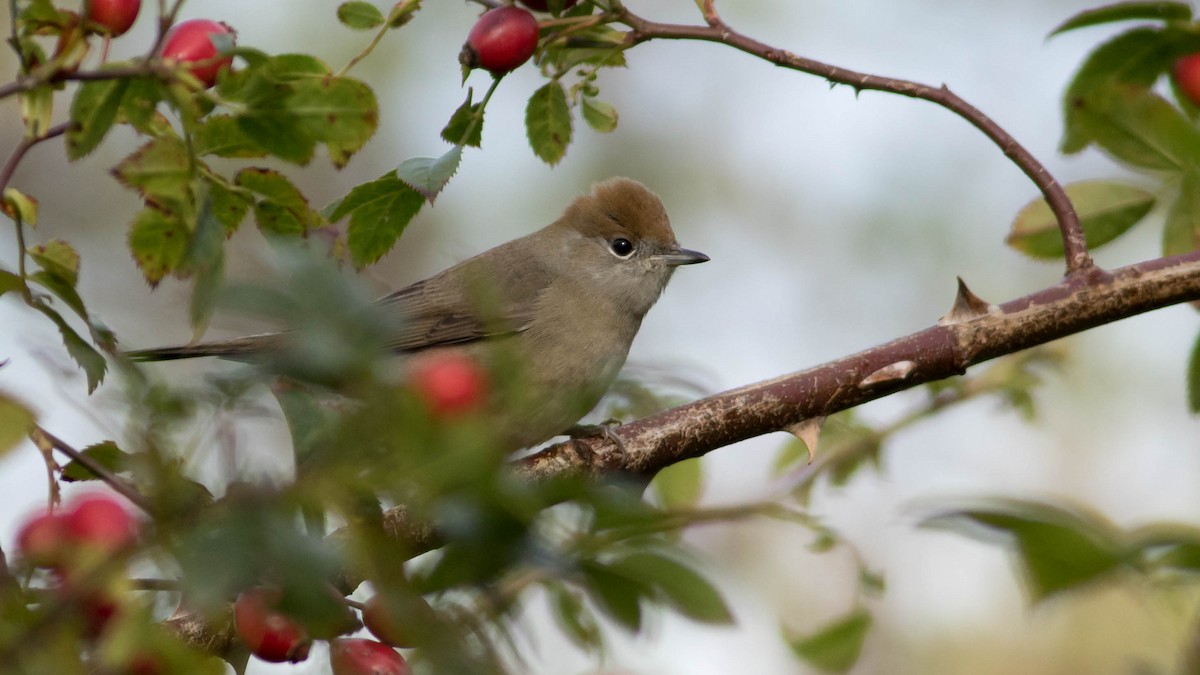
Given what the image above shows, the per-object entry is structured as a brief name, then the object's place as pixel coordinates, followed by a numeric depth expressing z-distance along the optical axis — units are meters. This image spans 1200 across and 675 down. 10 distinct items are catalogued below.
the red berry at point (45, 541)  2.77
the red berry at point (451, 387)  2.17
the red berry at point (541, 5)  5.26
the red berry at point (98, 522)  2.66
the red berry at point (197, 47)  3.88
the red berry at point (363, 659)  2.79
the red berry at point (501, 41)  4.71
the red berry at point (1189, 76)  5.67
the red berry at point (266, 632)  2.50
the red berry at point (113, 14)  3.90
